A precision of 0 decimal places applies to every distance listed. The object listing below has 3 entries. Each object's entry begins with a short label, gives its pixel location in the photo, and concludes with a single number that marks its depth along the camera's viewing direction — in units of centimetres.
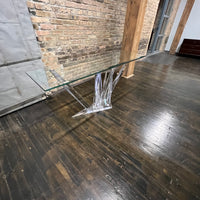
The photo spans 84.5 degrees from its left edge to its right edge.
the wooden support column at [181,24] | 431
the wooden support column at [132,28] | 203
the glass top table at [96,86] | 107
